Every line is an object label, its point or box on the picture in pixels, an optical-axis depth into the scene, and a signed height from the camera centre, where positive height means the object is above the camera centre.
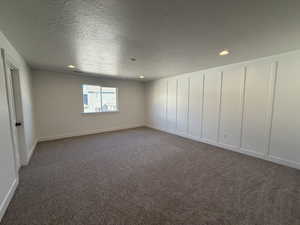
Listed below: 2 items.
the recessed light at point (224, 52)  2.56 +0.98
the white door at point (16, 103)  2.62 -0.05
